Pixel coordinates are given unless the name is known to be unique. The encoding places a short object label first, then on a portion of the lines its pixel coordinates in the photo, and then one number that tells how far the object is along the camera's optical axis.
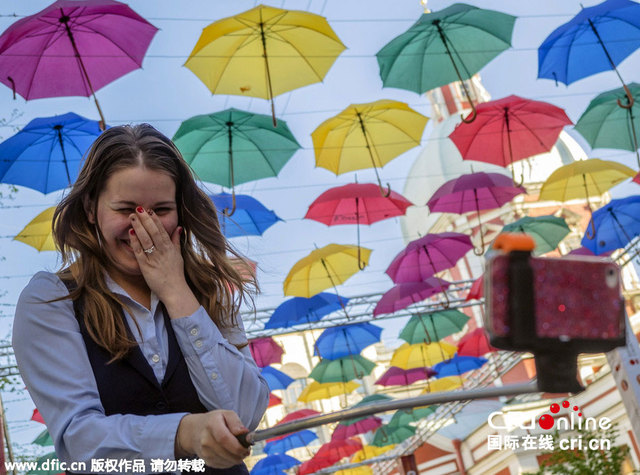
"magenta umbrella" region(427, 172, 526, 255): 12.77
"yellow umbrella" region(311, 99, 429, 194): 11.12
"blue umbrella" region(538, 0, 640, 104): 9.84
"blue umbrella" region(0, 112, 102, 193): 9.67
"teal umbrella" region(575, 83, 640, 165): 11.26
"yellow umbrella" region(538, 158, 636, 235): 12.80
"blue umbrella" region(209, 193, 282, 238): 11.61
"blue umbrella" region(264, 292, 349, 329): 15.88
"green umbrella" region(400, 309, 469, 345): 18.69
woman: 1.43
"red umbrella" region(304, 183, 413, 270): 12.96
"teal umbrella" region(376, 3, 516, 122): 9.88
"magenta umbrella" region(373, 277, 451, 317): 15.70
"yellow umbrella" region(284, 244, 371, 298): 14.73
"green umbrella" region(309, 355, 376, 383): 19.97
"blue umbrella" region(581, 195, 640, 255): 14.70
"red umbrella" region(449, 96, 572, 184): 11.21
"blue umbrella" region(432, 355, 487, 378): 21.91
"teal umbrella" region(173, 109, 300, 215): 10.20
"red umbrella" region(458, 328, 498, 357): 20.11
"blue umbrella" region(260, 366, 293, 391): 19.80
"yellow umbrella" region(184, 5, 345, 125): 9.05
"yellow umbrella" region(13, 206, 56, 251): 11.35
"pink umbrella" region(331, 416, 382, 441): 23.13
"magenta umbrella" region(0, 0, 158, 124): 8.11
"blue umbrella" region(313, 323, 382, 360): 18.34
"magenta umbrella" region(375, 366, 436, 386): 21.16
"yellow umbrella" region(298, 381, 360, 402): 21.28
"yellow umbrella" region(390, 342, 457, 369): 20.31
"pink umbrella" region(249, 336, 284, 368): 18.09
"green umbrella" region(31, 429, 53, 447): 15.46
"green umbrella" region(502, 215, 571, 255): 15.22
